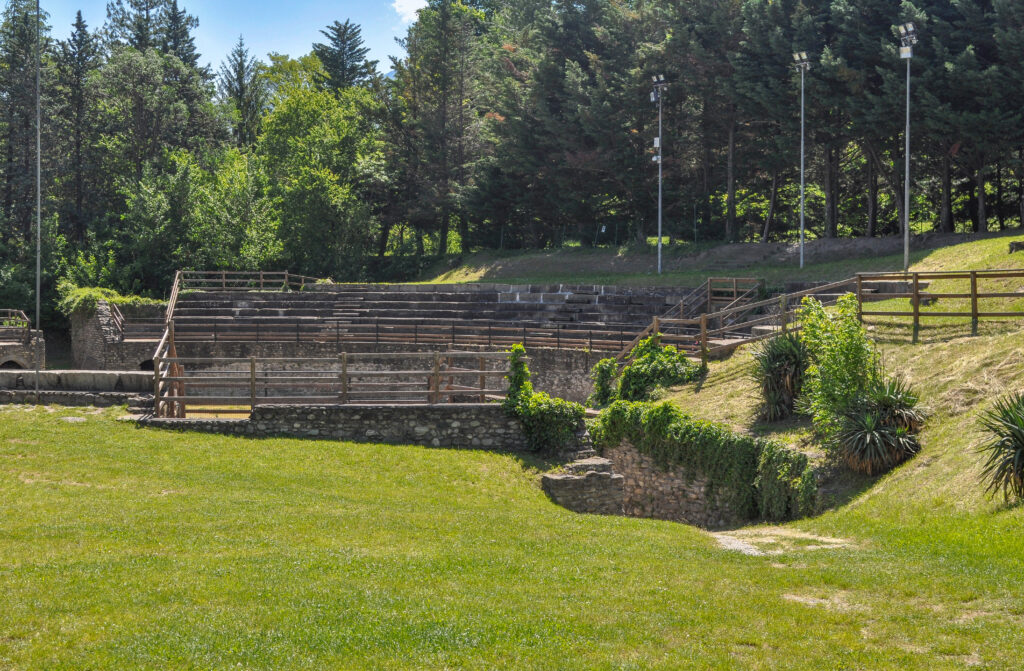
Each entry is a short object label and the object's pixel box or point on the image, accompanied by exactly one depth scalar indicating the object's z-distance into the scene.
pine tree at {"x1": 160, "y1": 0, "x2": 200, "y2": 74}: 77.94
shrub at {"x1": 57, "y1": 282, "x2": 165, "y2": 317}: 42.19
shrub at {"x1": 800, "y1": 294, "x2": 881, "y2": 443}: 15.46
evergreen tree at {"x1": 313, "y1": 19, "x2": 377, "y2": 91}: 73.12
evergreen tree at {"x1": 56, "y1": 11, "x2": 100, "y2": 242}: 62.03
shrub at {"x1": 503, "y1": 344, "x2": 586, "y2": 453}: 18.12
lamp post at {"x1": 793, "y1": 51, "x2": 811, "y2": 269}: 35.98
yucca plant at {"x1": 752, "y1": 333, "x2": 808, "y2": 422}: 18.11
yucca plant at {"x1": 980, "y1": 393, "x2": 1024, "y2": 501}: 11.33
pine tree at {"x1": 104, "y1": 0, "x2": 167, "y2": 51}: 74.19
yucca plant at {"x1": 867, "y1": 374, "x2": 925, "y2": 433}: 15.00
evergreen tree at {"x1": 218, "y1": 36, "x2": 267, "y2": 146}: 78.12
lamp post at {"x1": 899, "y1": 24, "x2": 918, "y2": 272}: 27.58
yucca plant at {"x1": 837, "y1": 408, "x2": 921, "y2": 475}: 14.43
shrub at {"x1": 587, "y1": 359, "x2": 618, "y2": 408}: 24.03
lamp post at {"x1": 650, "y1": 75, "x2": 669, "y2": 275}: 39.31
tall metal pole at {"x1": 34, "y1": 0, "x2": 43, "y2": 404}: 21.53
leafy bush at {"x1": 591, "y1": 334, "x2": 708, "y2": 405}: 22.48
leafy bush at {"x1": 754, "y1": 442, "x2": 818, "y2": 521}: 14.90
